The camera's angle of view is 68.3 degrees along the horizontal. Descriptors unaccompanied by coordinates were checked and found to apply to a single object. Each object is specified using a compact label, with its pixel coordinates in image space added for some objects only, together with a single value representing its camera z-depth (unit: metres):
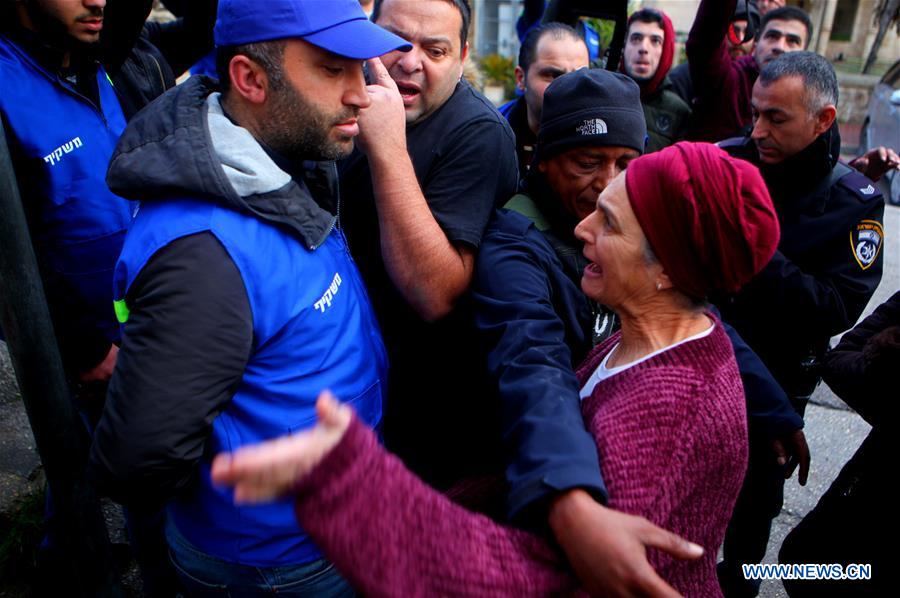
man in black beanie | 1.08
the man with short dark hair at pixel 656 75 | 3.98
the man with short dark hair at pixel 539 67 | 3.28
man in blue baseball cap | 1.28
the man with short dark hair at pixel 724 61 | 3.57
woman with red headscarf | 0.99
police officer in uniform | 2.43
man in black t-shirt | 1.62
